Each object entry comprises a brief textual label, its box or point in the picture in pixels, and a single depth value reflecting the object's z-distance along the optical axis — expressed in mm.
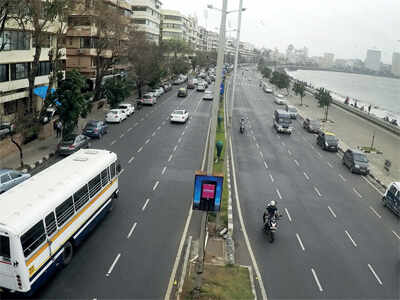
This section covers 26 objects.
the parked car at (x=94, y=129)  33000
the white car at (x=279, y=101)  69938
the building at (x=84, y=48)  51625
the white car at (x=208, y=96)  65500
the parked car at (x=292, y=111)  54484
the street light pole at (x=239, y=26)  34956
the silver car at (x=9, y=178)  18091
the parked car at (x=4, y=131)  27305
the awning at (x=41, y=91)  37906
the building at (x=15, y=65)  33156
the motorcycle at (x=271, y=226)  16328
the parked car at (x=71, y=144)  27141
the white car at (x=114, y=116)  40688
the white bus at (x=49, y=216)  10430
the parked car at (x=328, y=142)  35781
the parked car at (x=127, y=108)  44350
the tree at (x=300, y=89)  72925
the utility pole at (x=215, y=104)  11492
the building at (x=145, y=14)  80375
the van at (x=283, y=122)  42344
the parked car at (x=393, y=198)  21172
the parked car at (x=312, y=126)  44969
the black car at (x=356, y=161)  28938
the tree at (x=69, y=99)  28969
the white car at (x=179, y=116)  42781
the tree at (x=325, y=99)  57781
